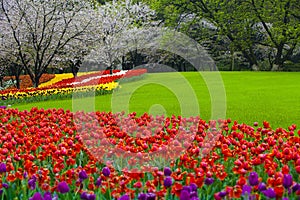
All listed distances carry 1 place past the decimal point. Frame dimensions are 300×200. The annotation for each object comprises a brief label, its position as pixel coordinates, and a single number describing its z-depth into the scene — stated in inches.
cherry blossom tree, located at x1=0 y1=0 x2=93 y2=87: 798.5
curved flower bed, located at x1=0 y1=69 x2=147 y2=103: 604.1
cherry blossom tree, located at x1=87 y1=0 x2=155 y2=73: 1006.8
